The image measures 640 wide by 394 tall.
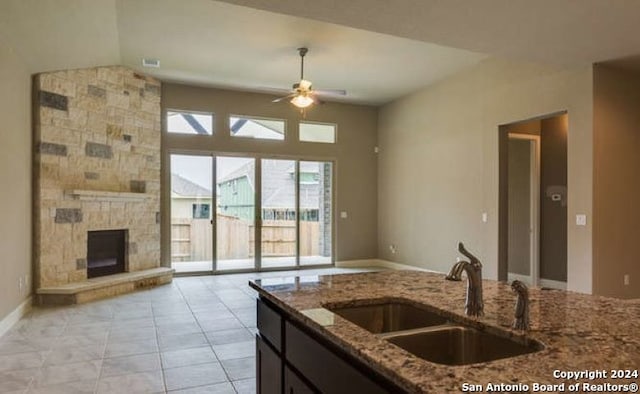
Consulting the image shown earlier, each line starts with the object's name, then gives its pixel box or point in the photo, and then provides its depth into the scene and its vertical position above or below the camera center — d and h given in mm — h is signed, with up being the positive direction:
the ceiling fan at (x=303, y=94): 5602 +1422
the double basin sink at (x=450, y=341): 1409 -511
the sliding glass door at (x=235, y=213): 7902 -263
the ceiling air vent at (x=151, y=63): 6238 +2063
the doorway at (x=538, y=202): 6602 -43
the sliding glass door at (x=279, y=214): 8227 -285
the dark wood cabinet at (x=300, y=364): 1267 -605
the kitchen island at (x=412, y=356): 1057 -444
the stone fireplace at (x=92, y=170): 5531 +439
